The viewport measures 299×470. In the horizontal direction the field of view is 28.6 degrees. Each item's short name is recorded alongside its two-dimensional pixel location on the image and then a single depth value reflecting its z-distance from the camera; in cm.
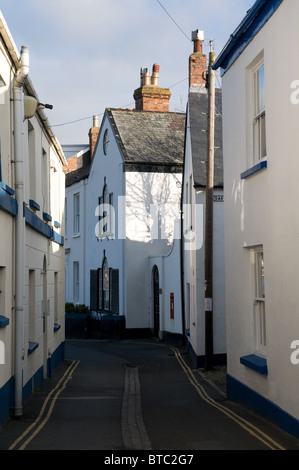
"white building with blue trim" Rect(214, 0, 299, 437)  797
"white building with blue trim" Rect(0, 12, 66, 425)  930
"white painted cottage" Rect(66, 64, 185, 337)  2533
